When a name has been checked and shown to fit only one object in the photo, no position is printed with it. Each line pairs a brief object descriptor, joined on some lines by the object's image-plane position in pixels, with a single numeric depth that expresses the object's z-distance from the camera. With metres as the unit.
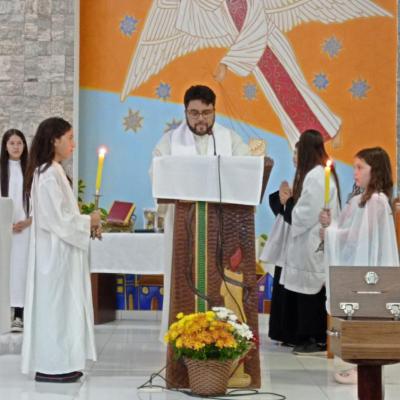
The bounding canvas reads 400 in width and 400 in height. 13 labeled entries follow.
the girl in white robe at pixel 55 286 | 5.81
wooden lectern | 5.42
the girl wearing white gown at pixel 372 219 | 5.89
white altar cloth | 9.33
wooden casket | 3.57
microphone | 6.12
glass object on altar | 10.04
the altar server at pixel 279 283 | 7.86
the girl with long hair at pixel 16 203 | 8.20
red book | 9.75
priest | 6.07
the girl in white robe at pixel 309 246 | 7.41
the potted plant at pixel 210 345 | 5.14
